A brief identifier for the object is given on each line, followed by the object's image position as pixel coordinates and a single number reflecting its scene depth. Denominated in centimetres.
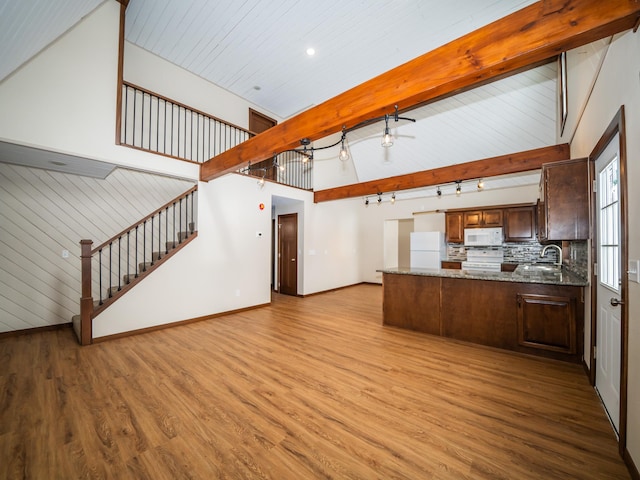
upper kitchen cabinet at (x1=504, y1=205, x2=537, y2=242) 581
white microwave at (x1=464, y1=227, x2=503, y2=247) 612
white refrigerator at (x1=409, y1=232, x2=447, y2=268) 694
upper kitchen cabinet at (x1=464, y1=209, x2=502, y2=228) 618
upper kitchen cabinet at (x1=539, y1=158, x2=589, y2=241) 244
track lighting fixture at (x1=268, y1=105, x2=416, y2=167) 246
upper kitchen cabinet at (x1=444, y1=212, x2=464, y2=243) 667
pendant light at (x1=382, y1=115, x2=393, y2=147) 264
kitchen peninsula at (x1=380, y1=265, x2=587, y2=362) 295
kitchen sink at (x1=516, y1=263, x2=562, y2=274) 396
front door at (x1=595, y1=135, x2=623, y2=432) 189
